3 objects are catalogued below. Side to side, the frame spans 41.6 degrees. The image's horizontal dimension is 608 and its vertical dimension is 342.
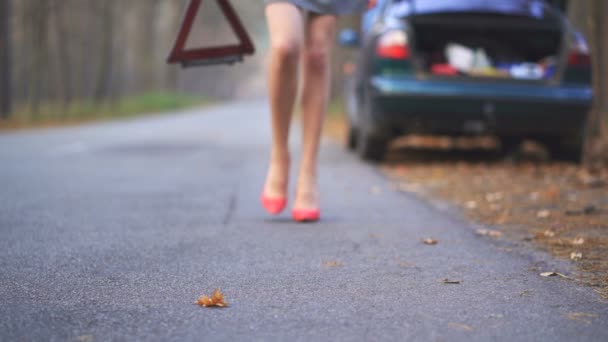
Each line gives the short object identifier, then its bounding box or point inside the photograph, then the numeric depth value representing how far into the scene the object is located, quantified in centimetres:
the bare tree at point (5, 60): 2098
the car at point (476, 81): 674
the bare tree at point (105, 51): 2800
